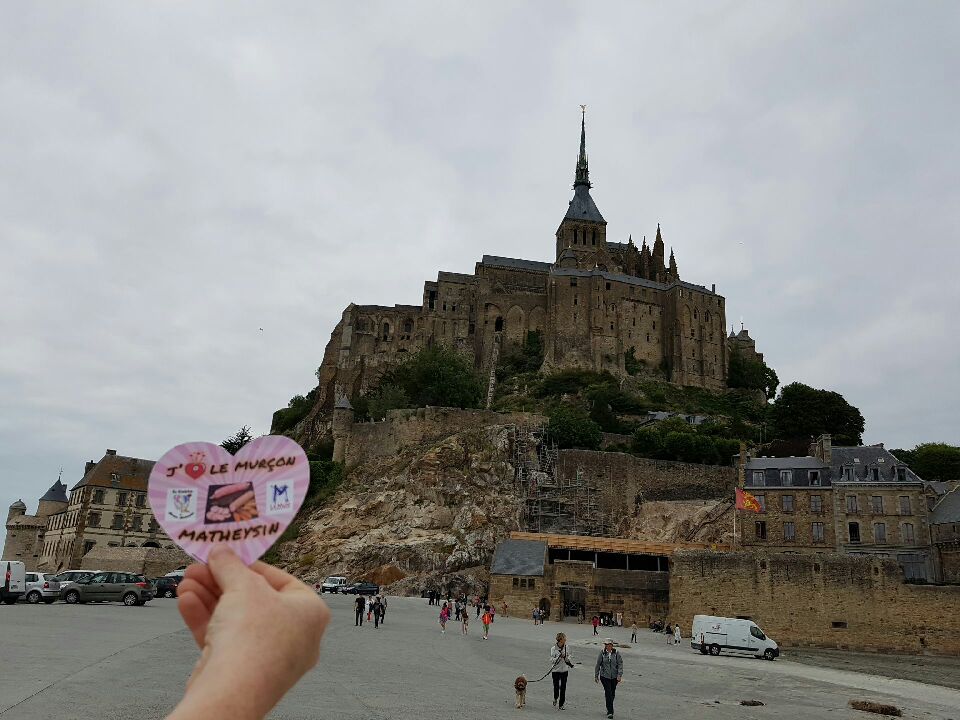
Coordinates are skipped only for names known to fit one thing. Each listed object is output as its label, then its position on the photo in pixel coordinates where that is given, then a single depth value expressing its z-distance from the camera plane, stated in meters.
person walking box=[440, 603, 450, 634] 26.87
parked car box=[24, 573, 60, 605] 27.02
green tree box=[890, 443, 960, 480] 59.25
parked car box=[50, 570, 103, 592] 28.50
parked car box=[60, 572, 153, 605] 28.08
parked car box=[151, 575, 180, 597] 34.84
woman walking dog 14.38
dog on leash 13.46
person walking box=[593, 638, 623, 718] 13.91
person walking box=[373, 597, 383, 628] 25.30
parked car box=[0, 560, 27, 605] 25.81
